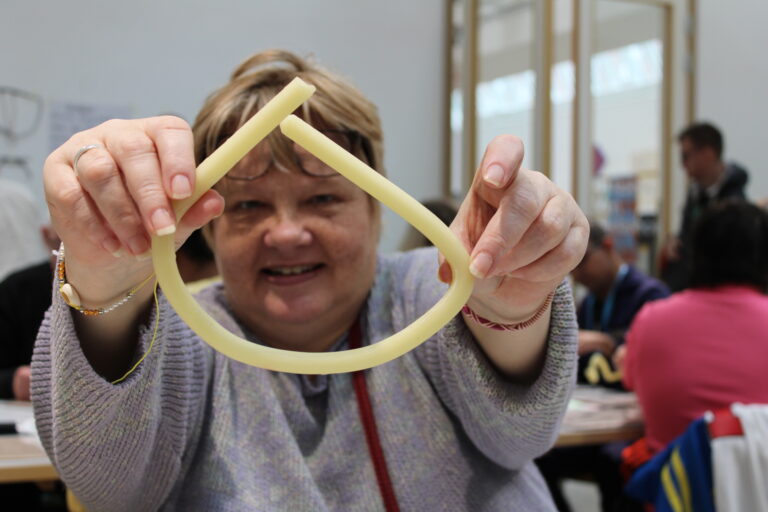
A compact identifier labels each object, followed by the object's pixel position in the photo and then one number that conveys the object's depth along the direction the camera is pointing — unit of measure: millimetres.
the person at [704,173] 4035
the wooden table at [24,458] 1313
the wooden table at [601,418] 1777
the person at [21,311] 2049
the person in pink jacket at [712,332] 1864
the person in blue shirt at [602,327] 2410
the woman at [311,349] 662
